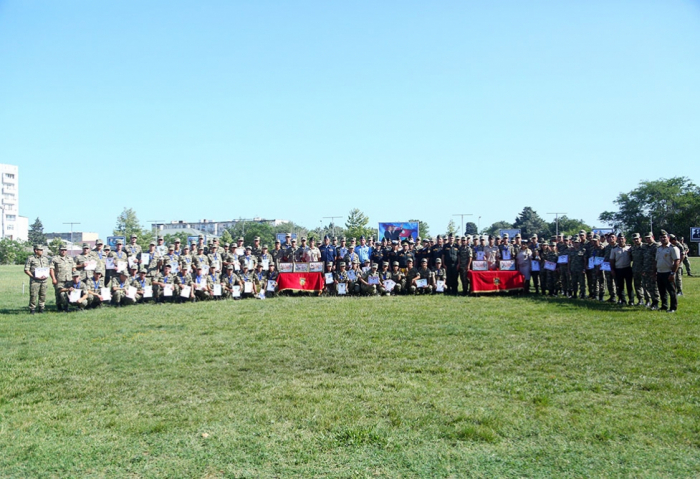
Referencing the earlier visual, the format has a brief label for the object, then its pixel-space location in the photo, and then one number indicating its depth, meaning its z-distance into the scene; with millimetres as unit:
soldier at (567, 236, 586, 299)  15281
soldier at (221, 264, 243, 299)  16281
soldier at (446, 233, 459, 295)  17016
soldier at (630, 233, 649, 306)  13195
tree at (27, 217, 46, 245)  102688
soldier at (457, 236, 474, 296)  16750
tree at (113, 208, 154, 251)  71625
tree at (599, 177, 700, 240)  65000
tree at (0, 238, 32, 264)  61031
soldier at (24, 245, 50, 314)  14141
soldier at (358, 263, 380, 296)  16391
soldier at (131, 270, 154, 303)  15513
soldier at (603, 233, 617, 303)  14484
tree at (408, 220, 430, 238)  69175
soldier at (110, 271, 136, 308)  15125
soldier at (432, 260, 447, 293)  16609
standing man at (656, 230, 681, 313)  12102
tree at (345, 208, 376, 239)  61250
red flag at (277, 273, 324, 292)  16719
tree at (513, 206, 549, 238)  72562
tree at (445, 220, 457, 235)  64225
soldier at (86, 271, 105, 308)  14828
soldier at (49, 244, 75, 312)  14582
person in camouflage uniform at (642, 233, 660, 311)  12703
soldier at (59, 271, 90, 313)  14523
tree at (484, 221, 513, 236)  88375
